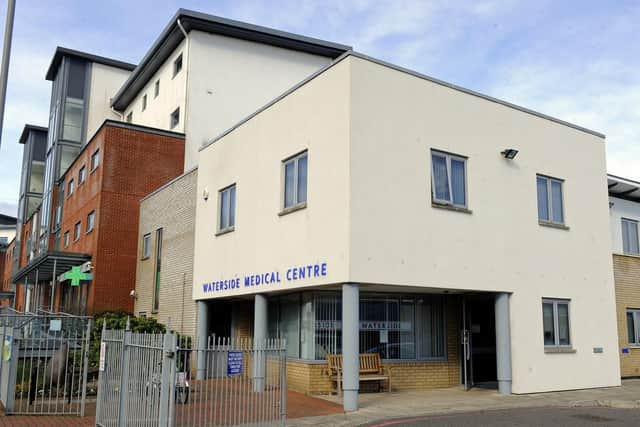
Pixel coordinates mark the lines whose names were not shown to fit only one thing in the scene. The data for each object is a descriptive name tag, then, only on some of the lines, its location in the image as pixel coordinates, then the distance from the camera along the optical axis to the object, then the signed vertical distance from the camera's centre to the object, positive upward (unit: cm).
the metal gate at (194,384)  887 -69
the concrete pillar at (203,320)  1961 +46
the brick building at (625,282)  2014 +174
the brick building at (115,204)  2645 +527
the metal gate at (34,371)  1260 -71
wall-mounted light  1594 +437
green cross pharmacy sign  2635 +231
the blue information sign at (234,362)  946 -36
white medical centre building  1361 +233
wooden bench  1500 -73
